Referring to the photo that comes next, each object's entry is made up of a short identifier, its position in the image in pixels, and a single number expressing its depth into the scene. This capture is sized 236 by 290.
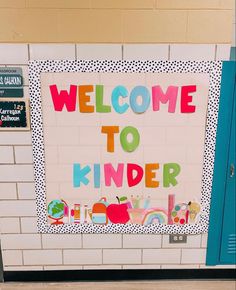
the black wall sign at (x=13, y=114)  1.56
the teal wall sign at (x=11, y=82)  1.51
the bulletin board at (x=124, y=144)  1.53
